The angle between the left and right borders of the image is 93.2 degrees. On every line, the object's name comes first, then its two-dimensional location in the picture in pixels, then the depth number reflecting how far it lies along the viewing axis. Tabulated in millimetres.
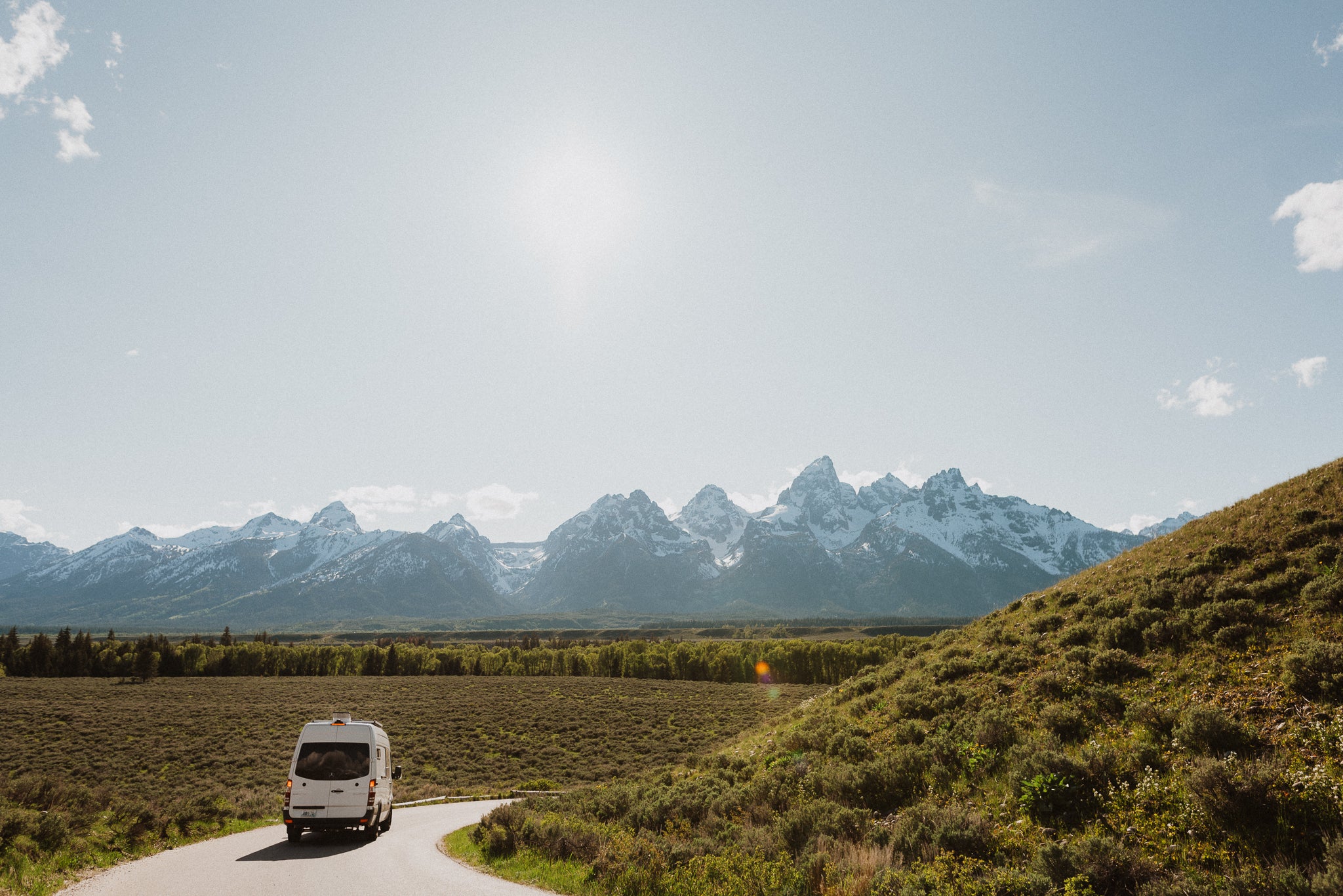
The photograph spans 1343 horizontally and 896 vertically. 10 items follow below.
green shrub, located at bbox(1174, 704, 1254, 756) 10570
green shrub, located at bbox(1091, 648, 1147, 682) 14477
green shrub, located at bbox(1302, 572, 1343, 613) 13398
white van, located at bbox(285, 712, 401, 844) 18547
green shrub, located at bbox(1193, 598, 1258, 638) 14273
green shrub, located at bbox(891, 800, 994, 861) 10328
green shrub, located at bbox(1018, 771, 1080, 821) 10828
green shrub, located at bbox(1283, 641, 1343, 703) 10727
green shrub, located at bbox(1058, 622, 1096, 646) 17484
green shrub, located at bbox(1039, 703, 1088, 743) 13234
